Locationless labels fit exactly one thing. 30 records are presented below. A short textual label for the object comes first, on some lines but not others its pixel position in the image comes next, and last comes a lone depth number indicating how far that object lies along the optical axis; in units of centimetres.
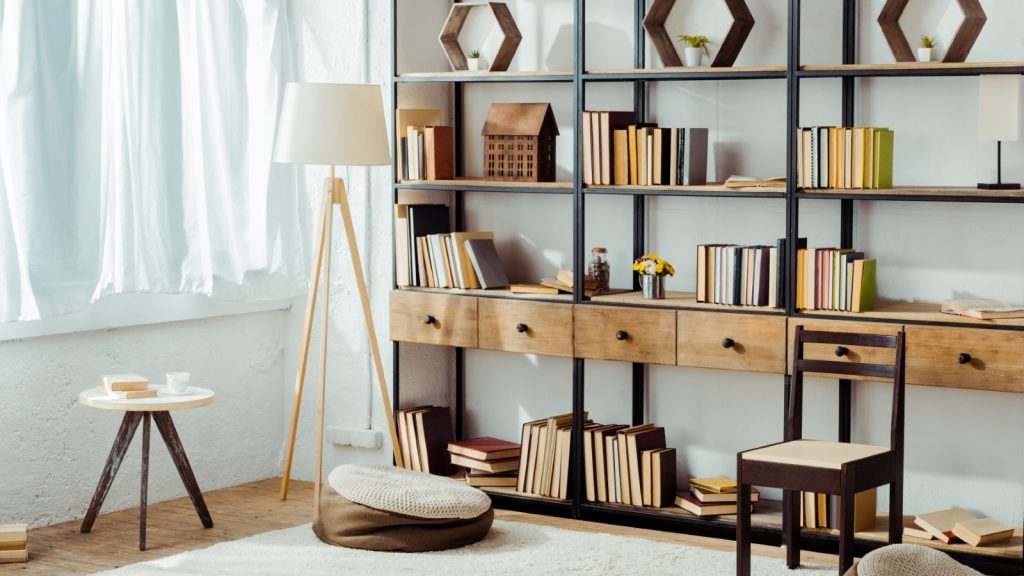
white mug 501
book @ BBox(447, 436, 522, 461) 552
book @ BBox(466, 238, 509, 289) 546
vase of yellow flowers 512
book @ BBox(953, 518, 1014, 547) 452
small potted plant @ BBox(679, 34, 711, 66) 503
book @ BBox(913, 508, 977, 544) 460
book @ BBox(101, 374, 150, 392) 490
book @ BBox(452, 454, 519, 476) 551
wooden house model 535
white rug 451
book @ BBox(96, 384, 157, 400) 489
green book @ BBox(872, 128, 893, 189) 464
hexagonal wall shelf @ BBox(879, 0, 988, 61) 447
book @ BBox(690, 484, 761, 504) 504
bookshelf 445
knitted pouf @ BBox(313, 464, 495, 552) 475
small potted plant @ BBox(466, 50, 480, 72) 549
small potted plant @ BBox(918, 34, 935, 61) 459
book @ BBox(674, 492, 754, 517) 504
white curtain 489
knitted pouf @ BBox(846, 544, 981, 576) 304
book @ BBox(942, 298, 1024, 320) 443
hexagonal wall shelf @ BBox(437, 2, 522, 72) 543
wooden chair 407
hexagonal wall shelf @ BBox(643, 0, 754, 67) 496
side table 483
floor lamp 514
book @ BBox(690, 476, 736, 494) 506
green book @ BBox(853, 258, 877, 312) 465
